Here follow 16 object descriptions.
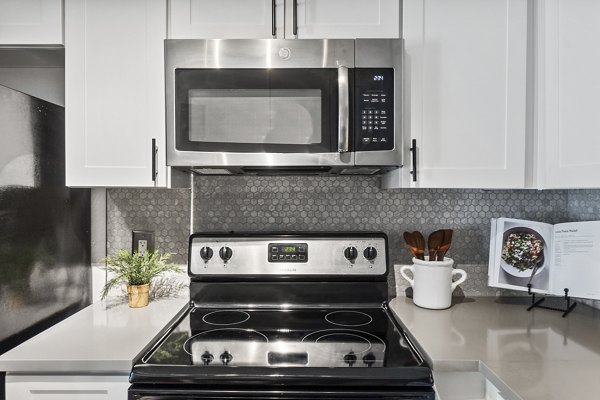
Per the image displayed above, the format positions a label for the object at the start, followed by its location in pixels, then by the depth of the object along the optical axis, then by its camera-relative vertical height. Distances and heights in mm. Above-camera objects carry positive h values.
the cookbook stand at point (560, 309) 1427 -430
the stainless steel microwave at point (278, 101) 1258 +293
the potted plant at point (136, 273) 1458 -310
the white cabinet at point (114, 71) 1316 +406
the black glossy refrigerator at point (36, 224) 1169 -116
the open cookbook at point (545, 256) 1397 -245
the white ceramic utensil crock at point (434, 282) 1436 -340
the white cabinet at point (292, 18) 1325 +591
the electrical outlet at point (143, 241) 1654 -213
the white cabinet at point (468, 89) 1308 +346
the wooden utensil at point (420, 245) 1523 -210
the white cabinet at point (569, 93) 1191 +315
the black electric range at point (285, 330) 1014 -468
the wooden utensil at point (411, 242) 1528 -200
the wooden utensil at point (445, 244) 1485 -201
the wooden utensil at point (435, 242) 1490 -193
